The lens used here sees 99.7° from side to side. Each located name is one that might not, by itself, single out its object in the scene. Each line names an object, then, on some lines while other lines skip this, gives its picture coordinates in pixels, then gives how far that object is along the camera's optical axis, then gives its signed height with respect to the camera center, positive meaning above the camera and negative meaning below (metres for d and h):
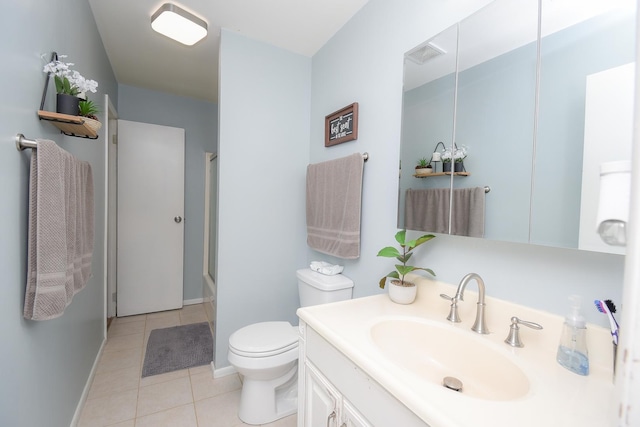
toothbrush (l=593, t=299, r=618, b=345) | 0.63 -0.25
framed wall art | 1.59 +0.50
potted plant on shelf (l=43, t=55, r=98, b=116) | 1.07 +0.46
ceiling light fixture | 1.61 +1.10
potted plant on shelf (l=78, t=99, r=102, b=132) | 1.13 +0.36
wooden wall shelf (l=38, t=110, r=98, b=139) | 1.00 +0.30
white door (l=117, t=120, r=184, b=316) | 2.81 -0.18
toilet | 1.41 -0.82
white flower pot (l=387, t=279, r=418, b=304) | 1.15 -0.37
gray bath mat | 2.00 -1.22
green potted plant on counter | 1.13 -0.30
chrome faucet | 0.90 -0.31
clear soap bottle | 0.68 -0.34
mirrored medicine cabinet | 0.70 +0.32
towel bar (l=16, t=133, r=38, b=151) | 0.84 +0.17
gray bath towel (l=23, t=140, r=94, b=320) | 0.87 -0.13
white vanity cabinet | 0.66 -0.55
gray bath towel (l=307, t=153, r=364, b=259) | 1.51 +0.00
